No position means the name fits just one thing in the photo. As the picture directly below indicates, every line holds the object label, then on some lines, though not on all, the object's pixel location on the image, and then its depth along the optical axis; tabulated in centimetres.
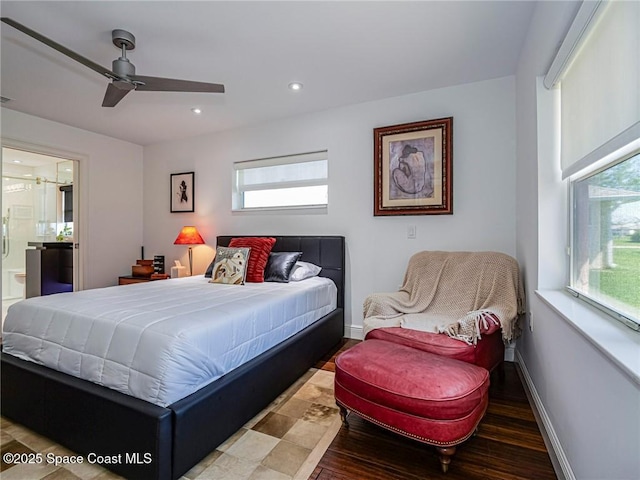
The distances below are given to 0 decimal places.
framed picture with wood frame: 294
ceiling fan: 200
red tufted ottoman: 143
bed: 135
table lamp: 408
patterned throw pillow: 290
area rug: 147
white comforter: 143
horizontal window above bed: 361
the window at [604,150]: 109
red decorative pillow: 302
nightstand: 413
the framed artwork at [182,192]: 438
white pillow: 308
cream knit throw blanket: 204
